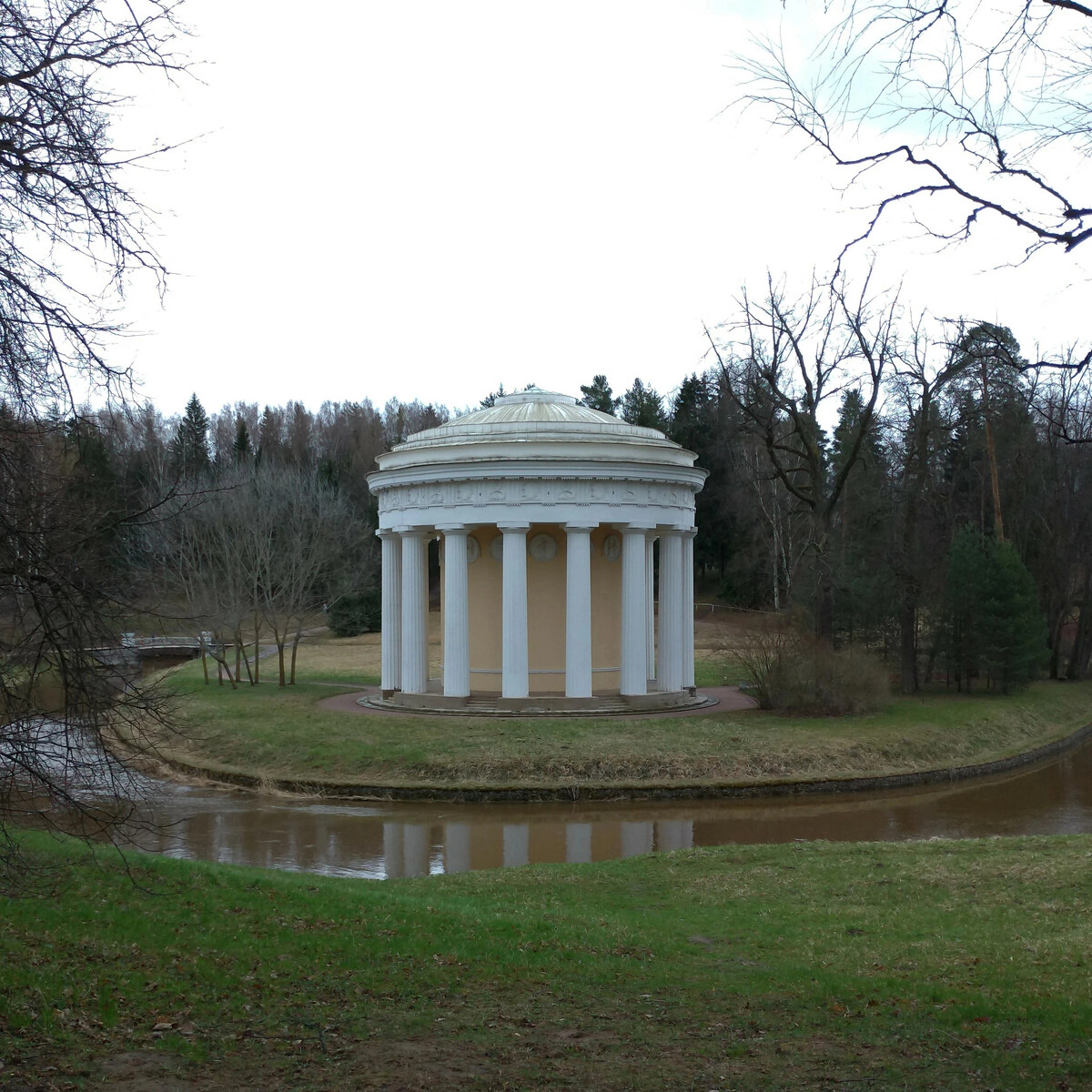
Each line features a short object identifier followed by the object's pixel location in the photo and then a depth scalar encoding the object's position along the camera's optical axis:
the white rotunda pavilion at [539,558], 29.92
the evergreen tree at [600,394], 78.88
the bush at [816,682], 30.28
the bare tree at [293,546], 38.75
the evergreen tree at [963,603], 36.31
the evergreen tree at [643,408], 74.50
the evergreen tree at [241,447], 71.81
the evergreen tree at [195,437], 53.72
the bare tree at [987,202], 8.08
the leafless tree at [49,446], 6.87
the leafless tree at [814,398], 31.38
